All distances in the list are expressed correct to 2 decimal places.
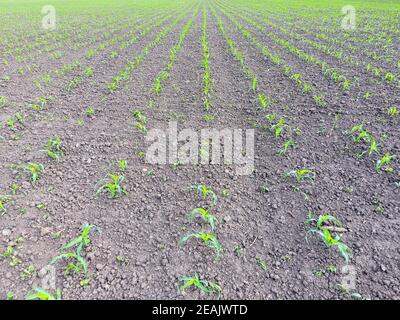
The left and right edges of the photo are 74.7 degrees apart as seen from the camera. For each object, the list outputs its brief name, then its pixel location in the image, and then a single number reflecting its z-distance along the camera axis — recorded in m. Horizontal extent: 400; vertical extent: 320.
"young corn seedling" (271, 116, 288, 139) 4.62
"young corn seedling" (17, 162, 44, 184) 3.72
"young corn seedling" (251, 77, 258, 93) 6.48
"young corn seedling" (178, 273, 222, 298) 2.43
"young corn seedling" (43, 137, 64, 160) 4.20
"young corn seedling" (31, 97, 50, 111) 5.72
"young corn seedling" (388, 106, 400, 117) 5.13
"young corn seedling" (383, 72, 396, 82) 6.69
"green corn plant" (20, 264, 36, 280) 2.57
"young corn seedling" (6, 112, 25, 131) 5.01
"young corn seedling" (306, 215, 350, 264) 2.66
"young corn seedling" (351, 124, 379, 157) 4.14
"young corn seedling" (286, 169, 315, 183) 3.68
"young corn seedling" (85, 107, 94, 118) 5.52
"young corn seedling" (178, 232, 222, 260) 2.76
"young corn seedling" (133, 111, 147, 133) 4.92
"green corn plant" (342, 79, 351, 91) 6.30
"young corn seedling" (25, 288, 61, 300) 2.24
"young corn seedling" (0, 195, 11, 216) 3.28
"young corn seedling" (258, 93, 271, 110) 5.61
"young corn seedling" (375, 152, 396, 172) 3.83
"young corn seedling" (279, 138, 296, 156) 4.26
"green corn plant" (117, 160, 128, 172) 3.96
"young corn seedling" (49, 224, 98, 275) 2.59
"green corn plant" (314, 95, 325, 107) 5.65
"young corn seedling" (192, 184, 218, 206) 3.41
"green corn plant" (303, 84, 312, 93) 6.29
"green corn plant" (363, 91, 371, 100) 5.83
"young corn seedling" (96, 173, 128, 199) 3.48
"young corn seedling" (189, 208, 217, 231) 2.97
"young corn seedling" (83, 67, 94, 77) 7.75
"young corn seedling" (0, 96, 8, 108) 5.85
